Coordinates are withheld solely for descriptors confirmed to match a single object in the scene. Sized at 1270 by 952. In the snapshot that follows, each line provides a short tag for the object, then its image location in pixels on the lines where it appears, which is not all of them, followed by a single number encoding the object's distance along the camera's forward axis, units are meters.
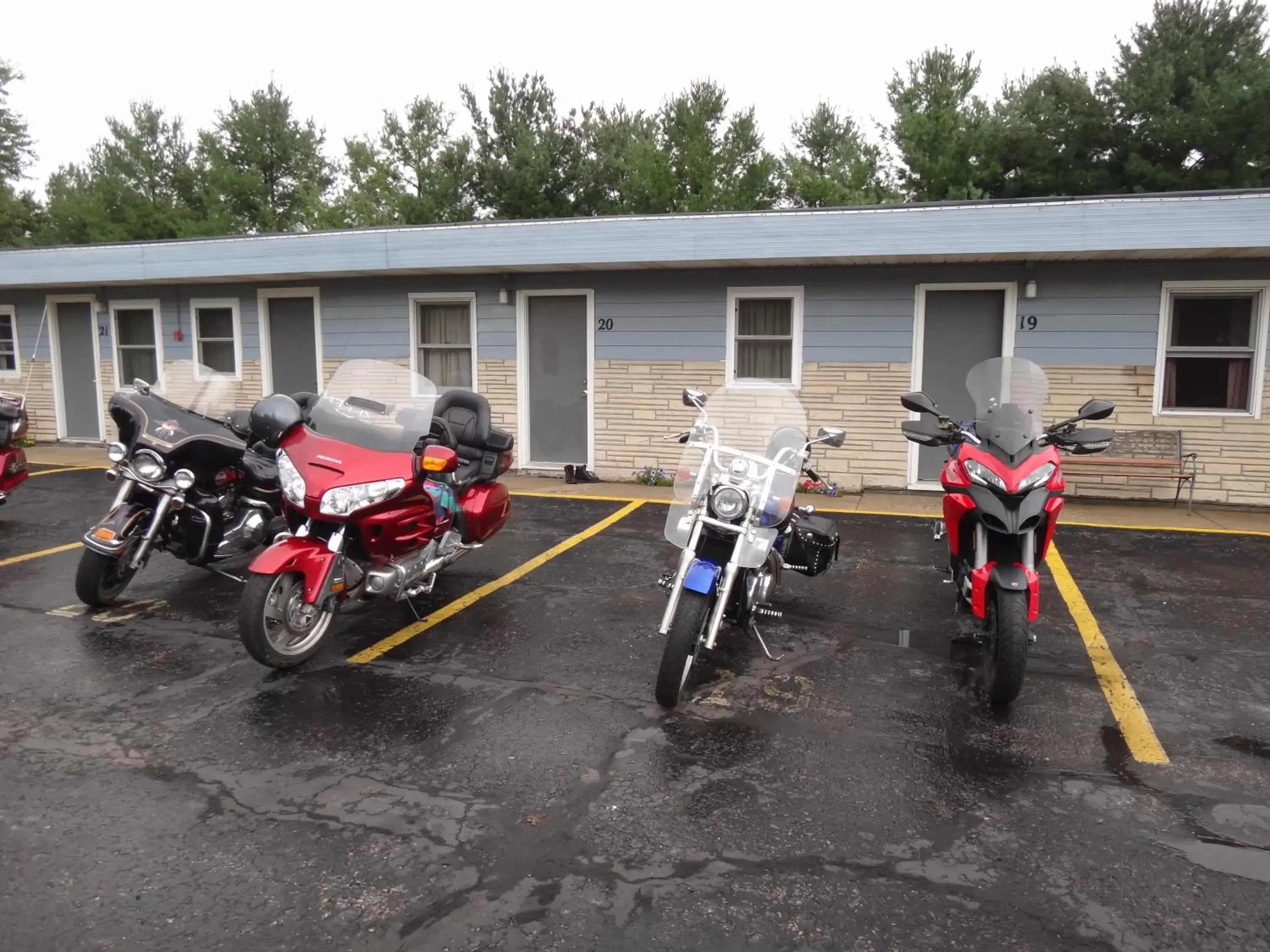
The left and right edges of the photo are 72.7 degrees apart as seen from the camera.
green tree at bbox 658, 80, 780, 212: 27.53
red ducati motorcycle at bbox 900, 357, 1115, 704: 3.71
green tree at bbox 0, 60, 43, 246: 34.62
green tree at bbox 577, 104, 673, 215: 26.98
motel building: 8.39
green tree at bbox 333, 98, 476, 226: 29.05
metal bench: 8.55
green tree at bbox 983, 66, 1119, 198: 22.12
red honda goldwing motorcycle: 4.06
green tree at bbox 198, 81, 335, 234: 31.20
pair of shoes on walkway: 10.16
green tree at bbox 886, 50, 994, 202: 23.56
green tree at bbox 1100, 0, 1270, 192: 20.28
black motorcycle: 4.92
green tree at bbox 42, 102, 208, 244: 31.14
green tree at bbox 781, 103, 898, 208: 25.52
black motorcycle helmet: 4.29
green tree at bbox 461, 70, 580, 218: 27.88
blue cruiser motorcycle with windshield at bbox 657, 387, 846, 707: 3.72
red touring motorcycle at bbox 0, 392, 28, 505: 7.19
